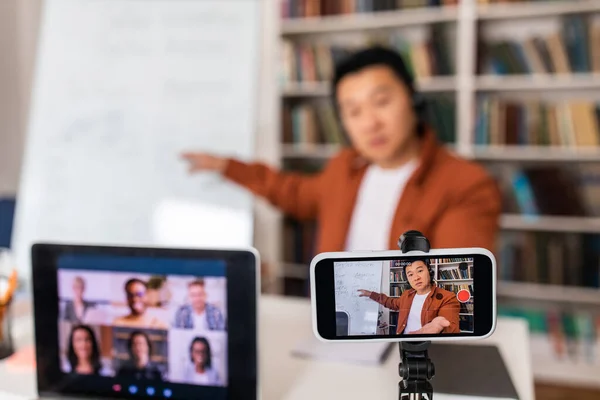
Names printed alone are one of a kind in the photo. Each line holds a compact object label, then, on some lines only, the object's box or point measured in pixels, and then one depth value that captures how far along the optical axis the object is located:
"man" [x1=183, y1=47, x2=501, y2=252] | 1.26
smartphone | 0.59
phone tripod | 0.64
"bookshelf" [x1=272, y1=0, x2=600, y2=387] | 2.42
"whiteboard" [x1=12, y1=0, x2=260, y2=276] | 1.49
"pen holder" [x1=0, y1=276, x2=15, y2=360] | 0.98
